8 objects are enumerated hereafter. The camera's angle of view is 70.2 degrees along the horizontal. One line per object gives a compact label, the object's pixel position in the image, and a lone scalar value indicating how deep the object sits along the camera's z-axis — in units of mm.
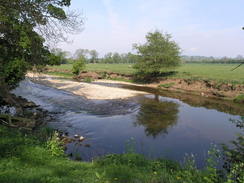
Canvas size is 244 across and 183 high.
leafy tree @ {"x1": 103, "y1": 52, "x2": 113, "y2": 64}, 120500
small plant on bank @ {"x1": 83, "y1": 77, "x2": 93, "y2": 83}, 38644
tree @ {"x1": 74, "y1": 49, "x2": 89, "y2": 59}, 117912
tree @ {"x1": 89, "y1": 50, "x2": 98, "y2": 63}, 126812
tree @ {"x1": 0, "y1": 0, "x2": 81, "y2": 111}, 8805
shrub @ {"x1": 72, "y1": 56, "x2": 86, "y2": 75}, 42656
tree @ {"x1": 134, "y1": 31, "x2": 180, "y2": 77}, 33688
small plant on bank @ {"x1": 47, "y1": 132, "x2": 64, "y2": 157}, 6493
